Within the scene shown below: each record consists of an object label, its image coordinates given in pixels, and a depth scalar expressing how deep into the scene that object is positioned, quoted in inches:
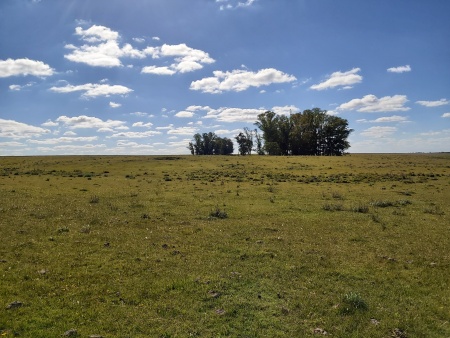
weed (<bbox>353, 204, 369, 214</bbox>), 1042.4
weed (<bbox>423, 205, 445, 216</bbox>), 1011.3
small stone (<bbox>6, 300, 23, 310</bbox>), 394.9
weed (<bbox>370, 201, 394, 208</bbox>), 1156.7
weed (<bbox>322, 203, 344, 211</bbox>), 1074.4
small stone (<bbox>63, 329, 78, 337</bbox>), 344.8
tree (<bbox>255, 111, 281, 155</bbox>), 4975.4
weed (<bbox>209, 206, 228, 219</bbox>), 953.2
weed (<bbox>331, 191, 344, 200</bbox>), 1318.9
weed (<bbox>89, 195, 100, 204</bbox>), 1165.4
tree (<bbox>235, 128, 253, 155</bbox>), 6491.1
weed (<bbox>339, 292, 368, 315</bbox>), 407.2
